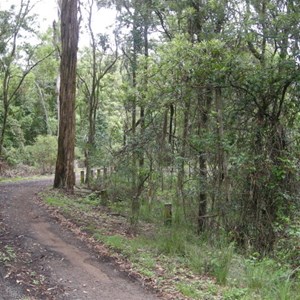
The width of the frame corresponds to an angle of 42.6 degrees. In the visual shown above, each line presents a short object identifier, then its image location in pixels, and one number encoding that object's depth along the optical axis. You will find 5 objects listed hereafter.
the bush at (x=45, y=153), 26.39
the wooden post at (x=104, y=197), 13.85
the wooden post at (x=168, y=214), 9.82
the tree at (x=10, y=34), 21.81
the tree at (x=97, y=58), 20.56
